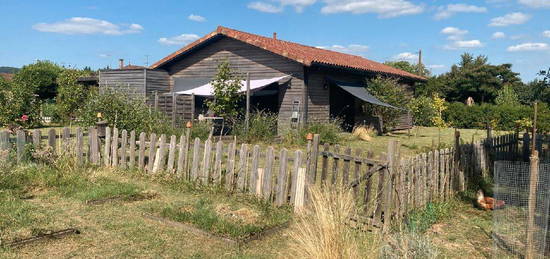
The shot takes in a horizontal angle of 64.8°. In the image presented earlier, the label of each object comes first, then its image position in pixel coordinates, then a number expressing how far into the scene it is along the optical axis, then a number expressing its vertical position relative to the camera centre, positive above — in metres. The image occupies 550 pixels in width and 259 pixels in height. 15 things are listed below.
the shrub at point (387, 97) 19.31 +1.10
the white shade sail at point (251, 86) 15.83 +1.21
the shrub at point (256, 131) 14.20 -0.40
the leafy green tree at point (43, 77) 28.50 +2.48
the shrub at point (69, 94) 22.17 +1.13
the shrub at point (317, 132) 14.33 -0.48
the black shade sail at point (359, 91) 17.22 +1.24
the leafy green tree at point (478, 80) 38.84 +3.99
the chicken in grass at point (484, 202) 6.40 -1.17
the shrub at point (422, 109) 22.12 +0.69
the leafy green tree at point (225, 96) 15.48 +0.82
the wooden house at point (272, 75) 16.52 +1.84
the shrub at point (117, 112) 9.76 +0.09
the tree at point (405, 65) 54.94 +7.32
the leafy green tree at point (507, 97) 32.34 +2.06
